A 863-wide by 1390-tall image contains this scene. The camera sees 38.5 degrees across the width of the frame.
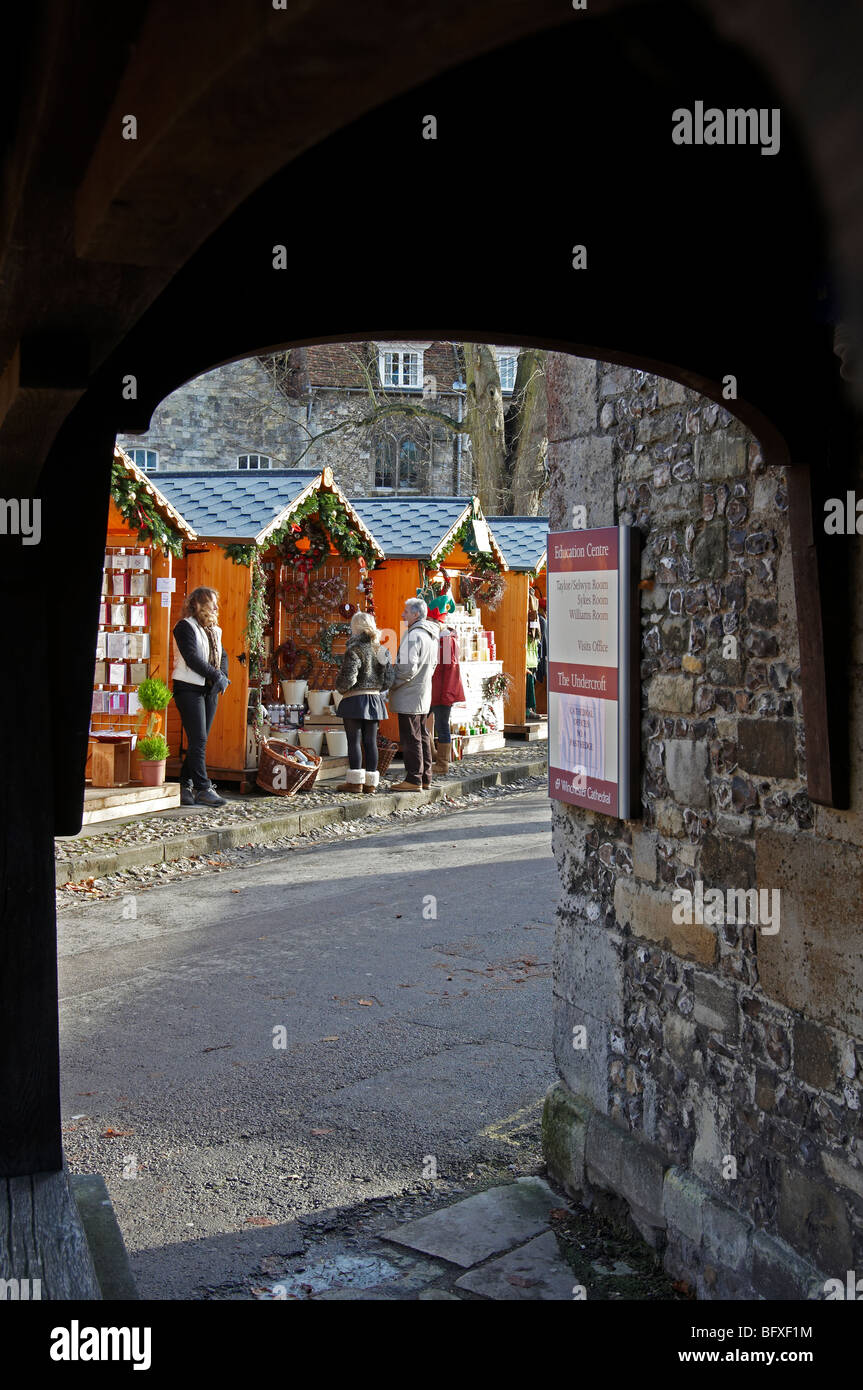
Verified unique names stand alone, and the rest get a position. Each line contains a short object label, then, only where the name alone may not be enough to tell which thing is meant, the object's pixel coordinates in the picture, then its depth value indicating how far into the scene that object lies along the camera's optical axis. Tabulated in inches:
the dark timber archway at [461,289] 94.3
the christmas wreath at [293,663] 627.2
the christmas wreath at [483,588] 730.2
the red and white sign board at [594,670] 172.1
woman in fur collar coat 531.2
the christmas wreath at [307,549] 590.0
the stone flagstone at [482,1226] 165.3
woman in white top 477.1
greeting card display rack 491.5
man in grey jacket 548.7
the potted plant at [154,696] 478.0
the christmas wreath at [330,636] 620.1
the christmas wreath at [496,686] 735.1
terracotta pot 481.1
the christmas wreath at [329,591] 638.5
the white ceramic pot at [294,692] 613.0
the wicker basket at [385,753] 615.2
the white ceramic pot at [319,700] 623.8
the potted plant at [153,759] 479.8
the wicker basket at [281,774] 518.9
